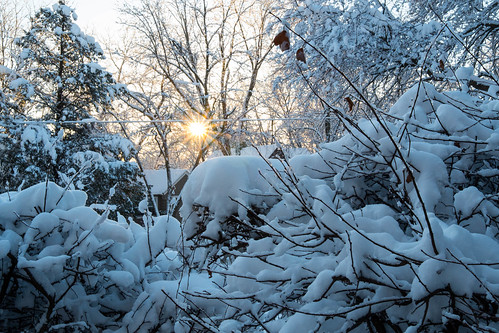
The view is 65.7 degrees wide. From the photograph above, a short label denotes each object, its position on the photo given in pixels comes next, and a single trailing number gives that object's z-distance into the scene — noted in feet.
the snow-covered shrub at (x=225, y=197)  6.75
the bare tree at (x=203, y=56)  65.77
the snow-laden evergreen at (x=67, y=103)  36.24
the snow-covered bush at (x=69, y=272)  8.15
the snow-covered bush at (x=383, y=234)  3.80
